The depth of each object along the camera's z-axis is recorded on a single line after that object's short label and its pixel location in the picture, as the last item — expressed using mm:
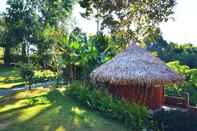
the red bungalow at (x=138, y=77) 6853
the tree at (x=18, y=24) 15273
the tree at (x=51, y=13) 15962
